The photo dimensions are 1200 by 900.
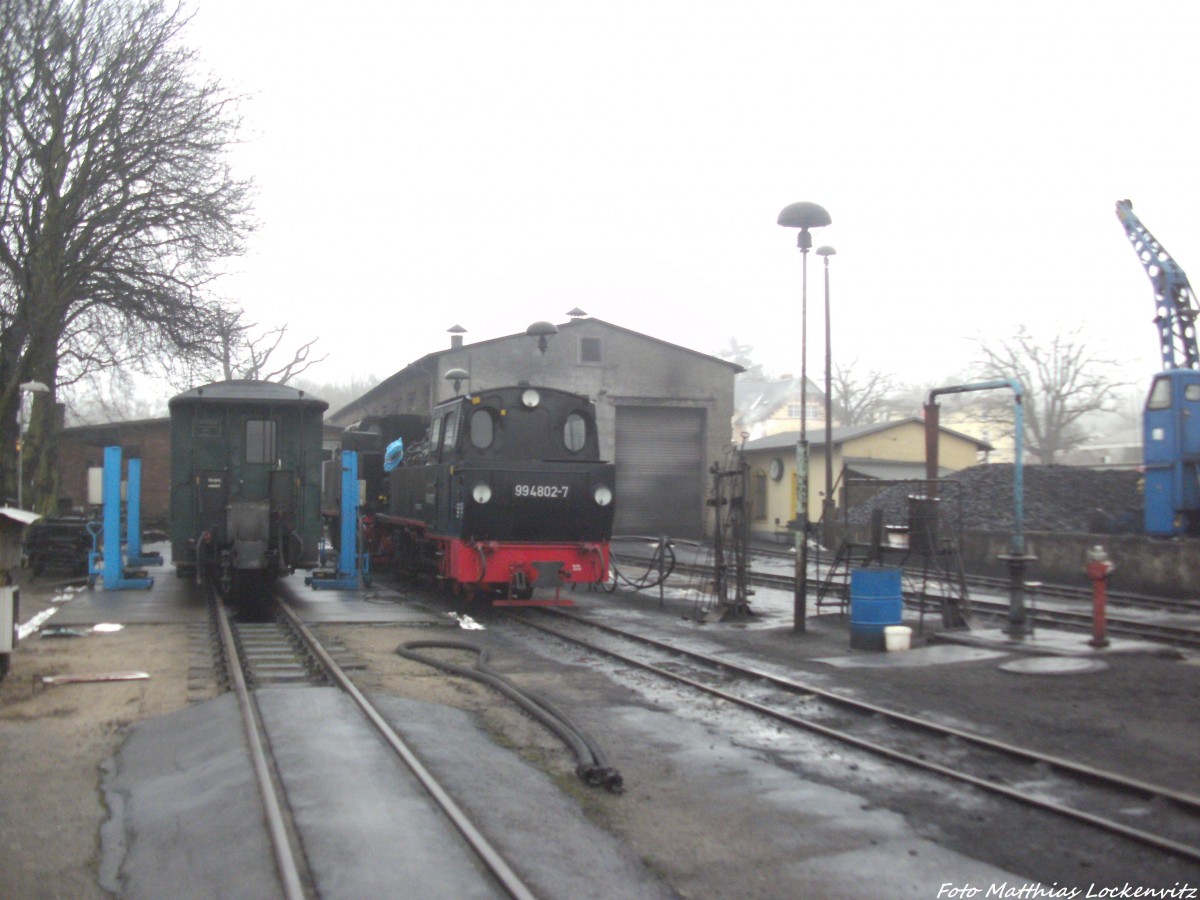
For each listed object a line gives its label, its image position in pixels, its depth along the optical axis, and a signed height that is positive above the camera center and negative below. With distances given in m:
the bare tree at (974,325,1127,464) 46.59 +5.52
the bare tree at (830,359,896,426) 63.09 +7.08
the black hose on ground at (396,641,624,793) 6.39 -1.49
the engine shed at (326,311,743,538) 35.03 +3.85
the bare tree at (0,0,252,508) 21.58 +6.86
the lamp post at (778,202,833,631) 12.82 +0.62
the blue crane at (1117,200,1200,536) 19.78 +1.19
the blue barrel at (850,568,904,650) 11.62 -0.94
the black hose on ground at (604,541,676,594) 16.73 -1.13
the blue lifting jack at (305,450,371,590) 16.45 -0.47
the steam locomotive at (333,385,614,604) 13.84 +0.25
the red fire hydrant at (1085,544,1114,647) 10.70 -0.72
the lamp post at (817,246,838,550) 21.99 +1.68
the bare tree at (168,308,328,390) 24.63 +3.99
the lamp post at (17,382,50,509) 21.11 +1.70
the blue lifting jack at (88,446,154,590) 15.37 -0.37
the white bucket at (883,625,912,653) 11.48 -1.32
